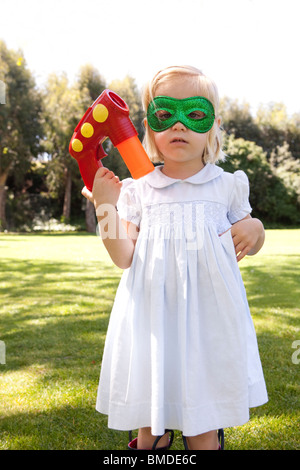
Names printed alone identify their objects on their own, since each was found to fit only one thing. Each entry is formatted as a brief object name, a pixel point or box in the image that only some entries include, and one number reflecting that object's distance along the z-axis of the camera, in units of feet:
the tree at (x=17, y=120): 71.00
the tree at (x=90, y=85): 73.97
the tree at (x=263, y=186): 82.84
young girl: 5.50
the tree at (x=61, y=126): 71.92
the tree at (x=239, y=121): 99.66
